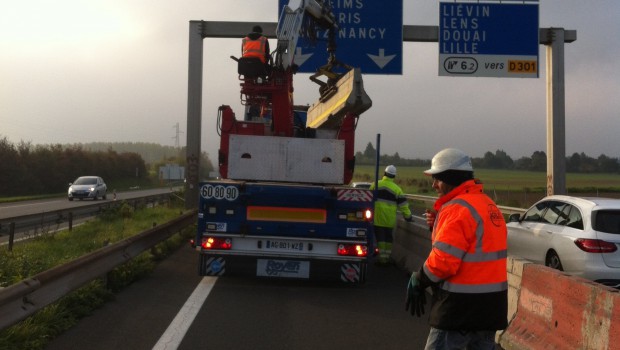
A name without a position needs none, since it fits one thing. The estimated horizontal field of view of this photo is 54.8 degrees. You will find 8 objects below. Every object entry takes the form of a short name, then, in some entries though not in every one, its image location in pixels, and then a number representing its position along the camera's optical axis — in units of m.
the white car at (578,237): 8.83
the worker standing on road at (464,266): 3.30
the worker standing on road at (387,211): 11.30
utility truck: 8.20
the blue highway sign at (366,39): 15.57
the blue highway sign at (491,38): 15.68
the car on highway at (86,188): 39.10
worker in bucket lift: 9.38
